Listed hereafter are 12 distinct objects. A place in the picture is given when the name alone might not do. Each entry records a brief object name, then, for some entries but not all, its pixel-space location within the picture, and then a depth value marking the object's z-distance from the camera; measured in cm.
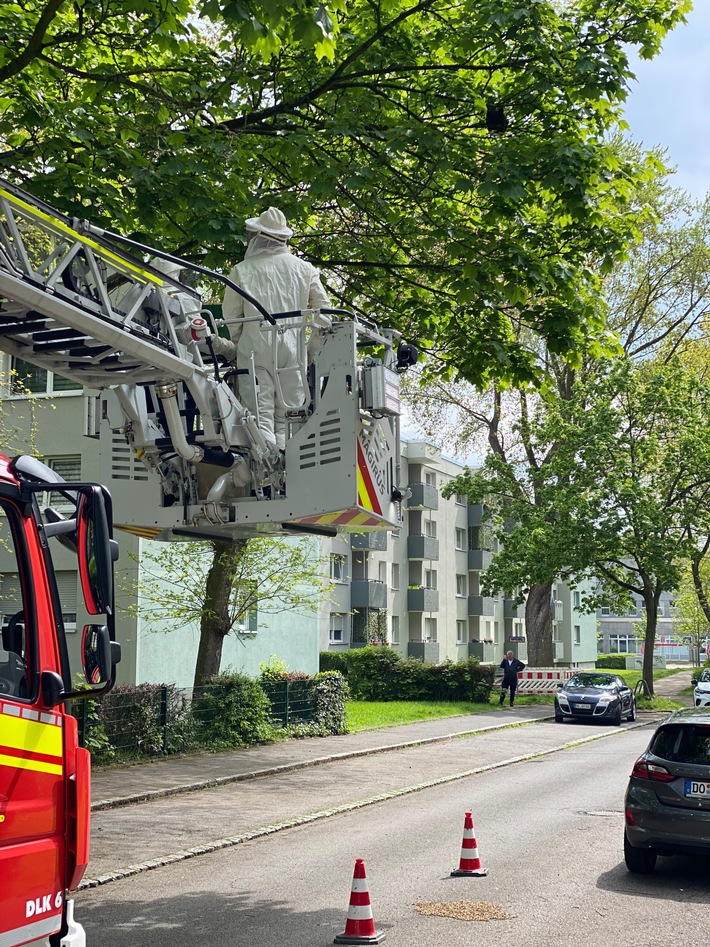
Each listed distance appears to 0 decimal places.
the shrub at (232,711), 2039
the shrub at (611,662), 9238
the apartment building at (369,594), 2573
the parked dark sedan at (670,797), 923
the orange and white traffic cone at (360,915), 733
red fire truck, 452
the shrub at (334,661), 3944
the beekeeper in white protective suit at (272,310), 704
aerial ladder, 631
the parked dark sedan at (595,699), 2978
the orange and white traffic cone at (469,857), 975
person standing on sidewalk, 3609
